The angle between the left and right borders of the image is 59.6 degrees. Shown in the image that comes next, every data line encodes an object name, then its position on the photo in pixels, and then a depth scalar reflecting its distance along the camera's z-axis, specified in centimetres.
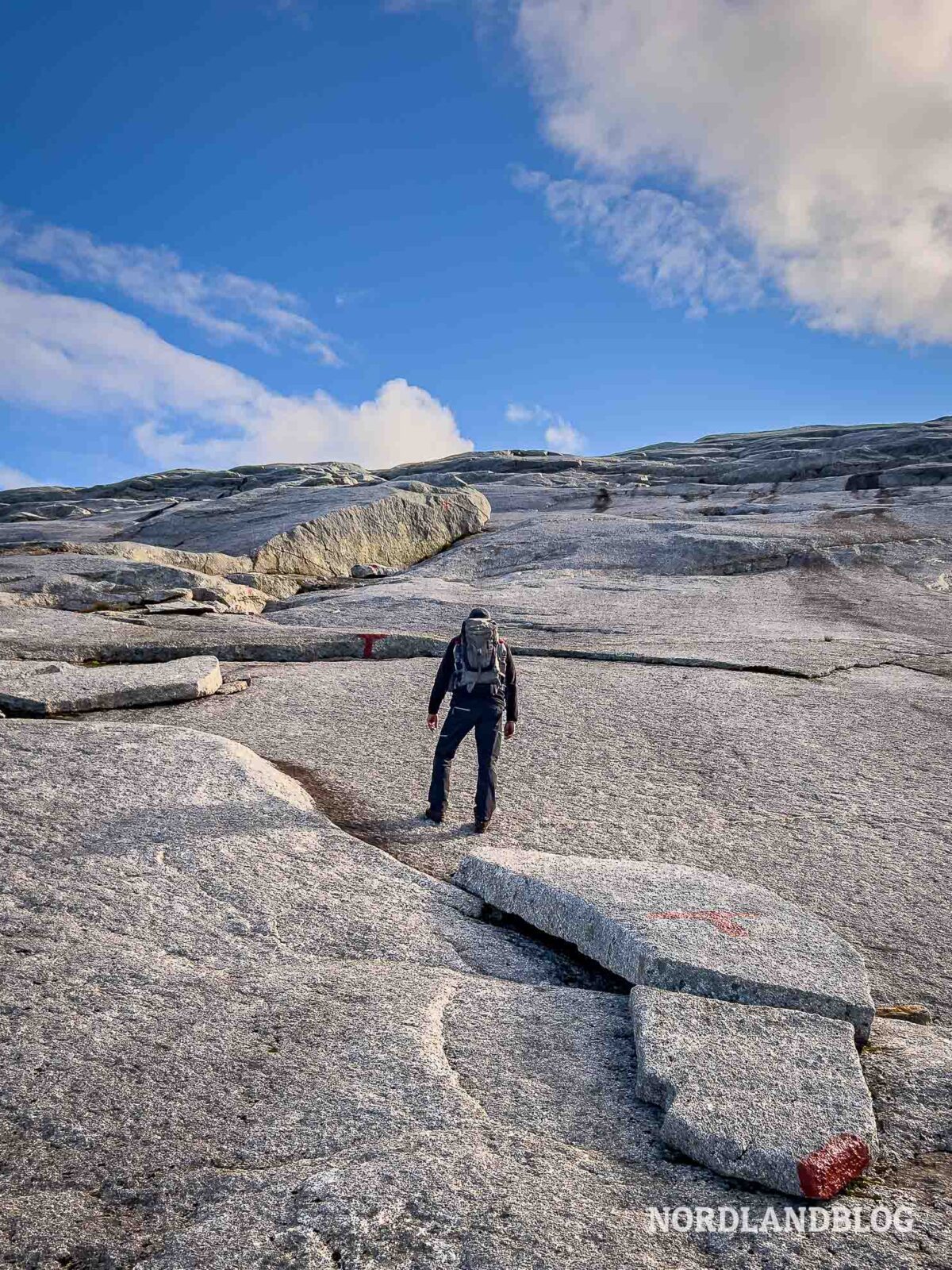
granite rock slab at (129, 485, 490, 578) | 3200
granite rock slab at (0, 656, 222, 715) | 1255
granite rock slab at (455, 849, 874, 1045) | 568
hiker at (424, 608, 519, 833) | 955
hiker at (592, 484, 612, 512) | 4450
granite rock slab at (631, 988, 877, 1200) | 426
